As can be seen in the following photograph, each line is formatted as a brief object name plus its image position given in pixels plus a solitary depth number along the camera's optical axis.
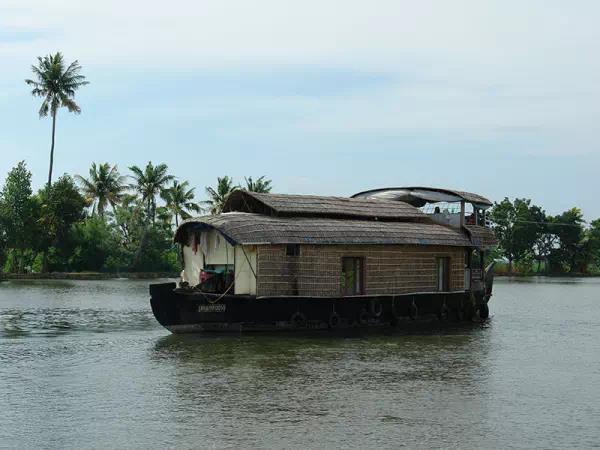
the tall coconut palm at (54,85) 64.69
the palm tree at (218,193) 70.88
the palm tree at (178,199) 70.38
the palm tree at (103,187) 70.31
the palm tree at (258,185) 72.69
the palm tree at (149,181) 69.44
